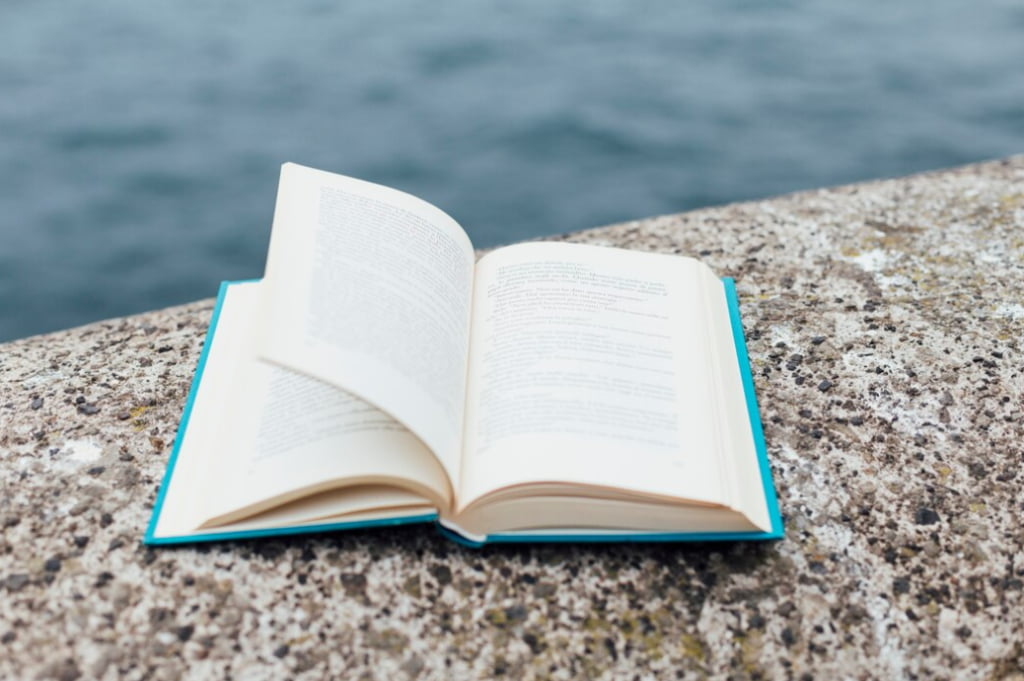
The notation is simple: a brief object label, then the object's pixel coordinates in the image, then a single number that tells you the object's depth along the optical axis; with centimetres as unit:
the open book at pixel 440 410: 85
